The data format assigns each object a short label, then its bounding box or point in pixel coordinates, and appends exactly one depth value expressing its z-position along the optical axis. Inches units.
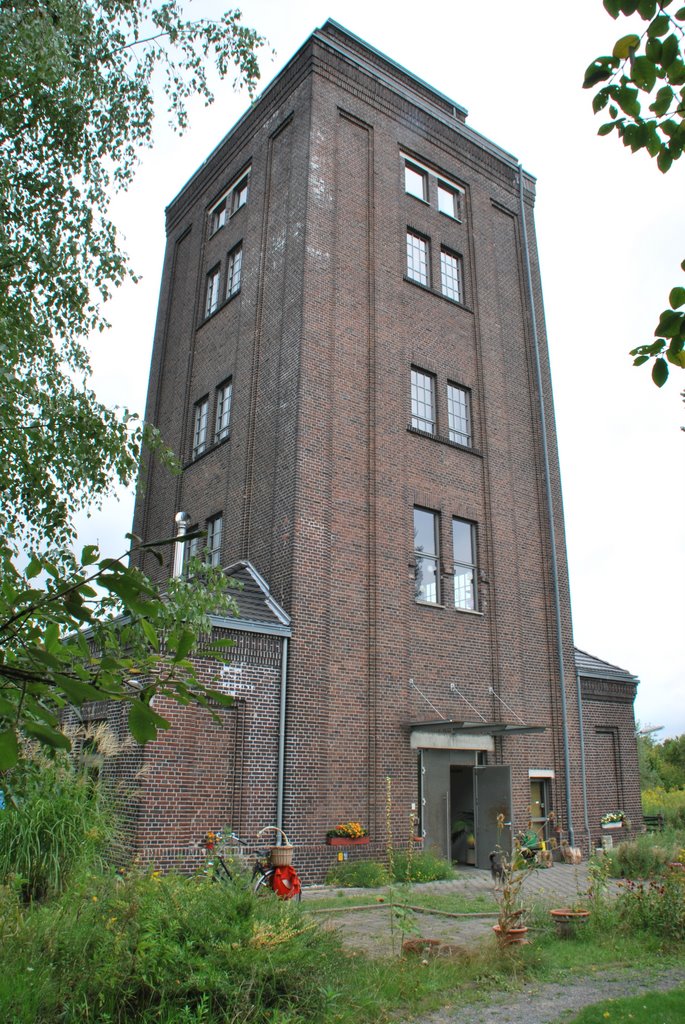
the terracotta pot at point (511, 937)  319.0
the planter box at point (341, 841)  569.0
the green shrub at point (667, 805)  906.7
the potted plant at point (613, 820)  783.7
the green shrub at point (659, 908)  358.9
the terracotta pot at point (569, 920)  363.3
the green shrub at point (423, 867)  566.4
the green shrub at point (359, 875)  548.7
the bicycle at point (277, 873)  395.9
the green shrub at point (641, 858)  549.5
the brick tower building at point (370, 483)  589.6
